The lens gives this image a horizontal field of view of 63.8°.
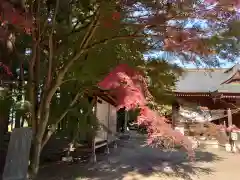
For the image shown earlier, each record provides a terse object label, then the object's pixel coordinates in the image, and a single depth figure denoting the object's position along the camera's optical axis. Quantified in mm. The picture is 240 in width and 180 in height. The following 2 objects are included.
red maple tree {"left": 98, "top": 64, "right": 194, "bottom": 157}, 2929
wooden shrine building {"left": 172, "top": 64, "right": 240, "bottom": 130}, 9614
